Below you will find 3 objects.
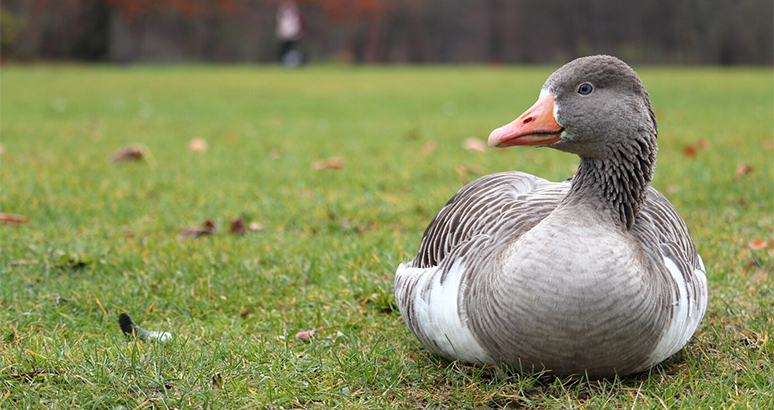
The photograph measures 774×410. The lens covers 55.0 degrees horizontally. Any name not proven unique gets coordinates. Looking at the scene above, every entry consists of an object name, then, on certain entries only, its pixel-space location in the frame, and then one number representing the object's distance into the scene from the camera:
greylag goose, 2.33
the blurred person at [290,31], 29.69
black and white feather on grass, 3.00
